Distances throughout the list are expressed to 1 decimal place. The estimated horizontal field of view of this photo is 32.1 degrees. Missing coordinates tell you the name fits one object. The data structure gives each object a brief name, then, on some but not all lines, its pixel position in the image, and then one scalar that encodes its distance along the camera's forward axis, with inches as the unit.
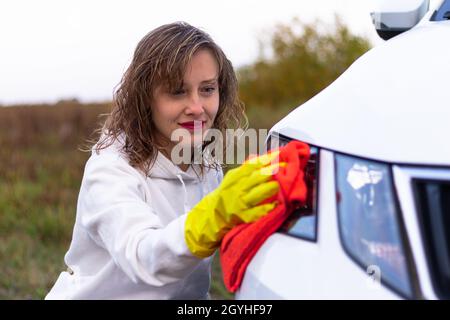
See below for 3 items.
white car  77.7
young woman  97.2
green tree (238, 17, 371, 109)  596.1
